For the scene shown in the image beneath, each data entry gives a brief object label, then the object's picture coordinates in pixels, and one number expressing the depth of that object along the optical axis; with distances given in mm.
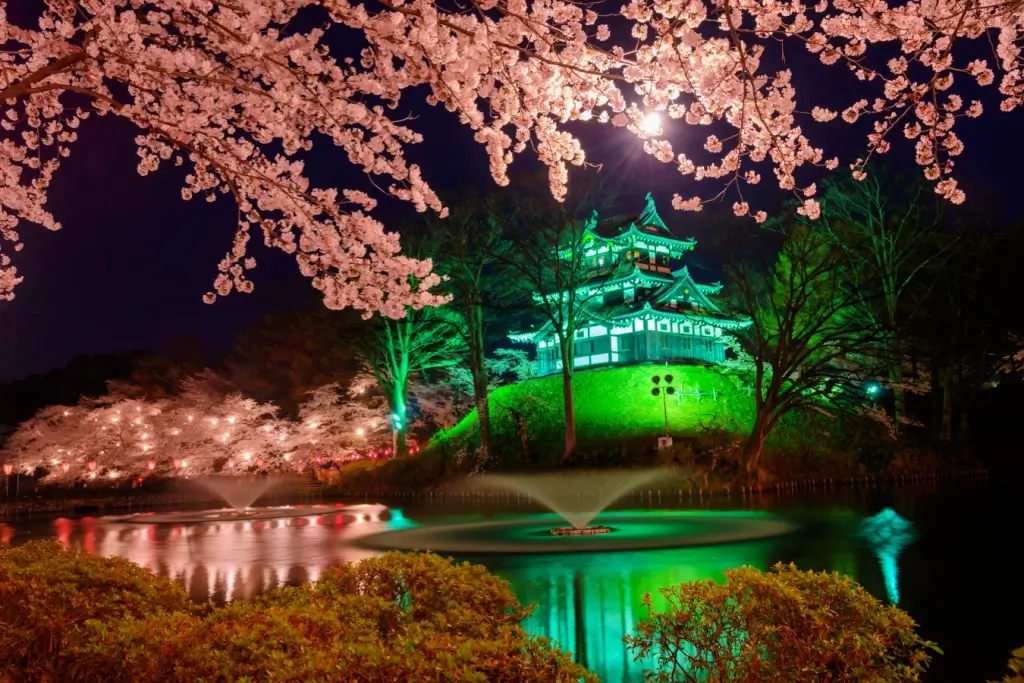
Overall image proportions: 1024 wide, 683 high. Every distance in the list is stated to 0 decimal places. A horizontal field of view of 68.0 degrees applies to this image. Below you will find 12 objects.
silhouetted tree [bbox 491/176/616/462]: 37844
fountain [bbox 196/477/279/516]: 42562
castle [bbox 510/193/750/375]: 47719
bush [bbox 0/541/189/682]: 5840
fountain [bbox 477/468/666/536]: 30797
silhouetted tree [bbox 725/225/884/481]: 33750
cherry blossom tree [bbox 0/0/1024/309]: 6215
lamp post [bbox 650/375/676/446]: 33256
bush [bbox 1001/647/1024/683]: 3508
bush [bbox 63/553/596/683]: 4094
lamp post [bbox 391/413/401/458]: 45781
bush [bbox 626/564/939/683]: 4672
